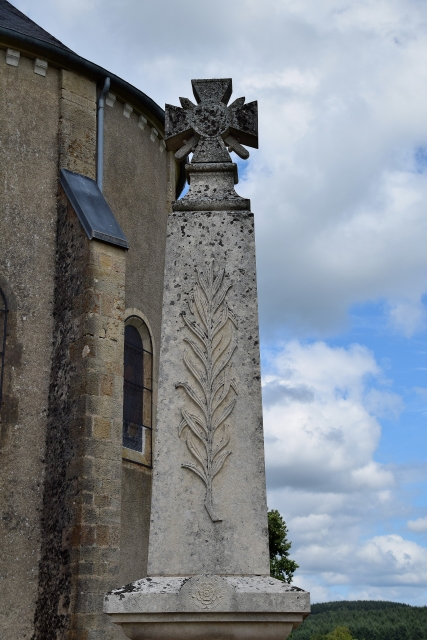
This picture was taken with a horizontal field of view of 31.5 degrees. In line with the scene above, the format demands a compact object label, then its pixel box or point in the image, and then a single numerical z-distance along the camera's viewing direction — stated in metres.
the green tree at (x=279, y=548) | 18.39
